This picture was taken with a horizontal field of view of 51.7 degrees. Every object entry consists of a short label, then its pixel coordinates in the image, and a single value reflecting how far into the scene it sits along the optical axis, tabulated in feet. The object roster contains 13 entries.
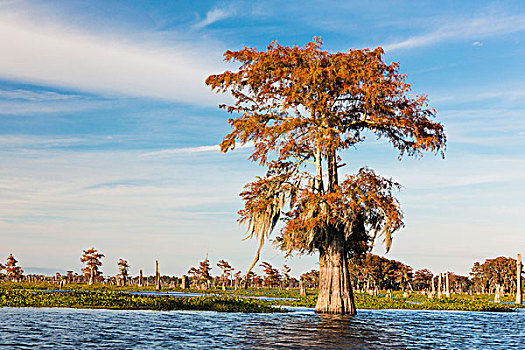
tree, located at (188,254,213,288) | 390.83
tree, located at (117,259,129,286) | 430.61
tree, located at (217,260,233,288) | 433.89
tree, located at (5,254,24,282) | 420.77
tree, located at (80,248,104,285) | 395.75
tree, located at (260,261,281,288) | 472.65
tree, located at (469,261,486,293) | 554.87
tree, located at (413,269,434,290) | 572.63
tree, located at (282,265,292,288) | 476.95
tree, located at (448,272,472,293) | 618.03
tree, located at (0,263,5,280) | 408.30
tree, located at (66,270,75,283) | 499.71
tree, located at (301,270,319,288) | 517.14
